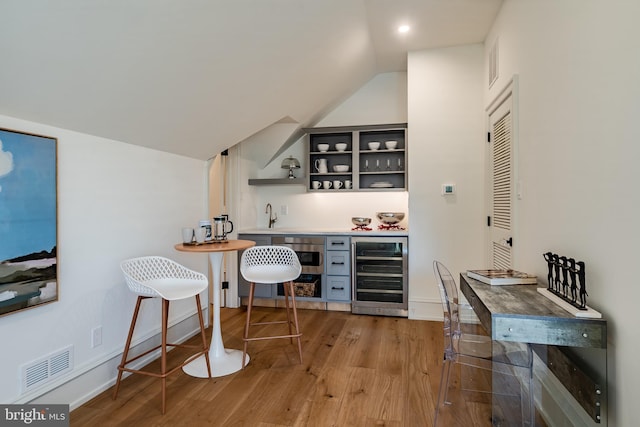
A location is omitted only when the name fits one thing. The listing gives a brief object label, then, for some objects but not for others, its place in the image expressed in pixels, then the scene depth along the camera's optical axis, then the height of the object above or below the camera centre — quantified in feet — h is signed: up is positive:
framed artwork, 5.38 -0.15
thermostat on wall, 11.77 +0.83
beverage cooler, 12.28 -2.35
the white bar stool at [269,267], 8.59 -1.55
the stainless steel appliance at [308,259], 12.88 -1.82
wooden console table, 4.33 -1.60
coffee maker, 9.52 -0.45
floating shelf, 14.21 +1.32
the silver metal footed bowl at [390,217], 13.37 -0.18
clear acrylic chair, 5.89 -3.08
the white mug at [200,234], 8.58 -0.56
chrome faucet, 15.20 -0.15
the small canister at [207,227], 9.09 -0.41
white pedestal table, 8.07 -3.54
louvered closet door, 8.48 +0.73
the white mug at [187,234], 8.44 -0.57
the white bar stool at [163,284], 6.69 -1.62
